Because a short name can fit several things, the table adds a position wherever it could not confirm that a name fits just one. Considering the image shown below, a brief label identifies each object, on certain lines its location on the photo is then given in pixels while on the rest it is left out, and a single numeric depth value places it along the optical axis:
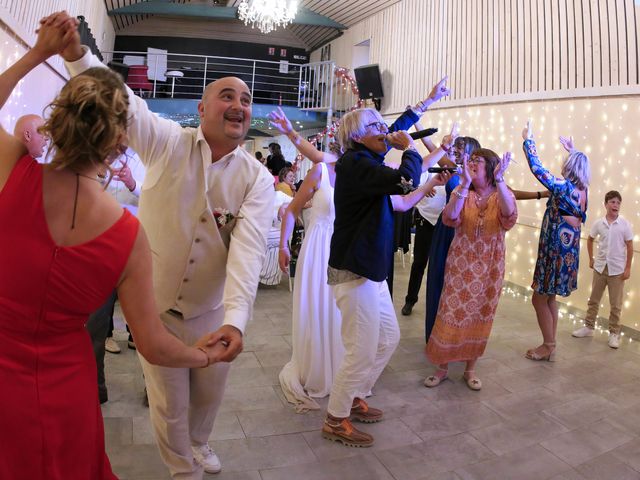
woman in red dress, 1.05
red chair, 11.71
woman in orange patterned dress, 3.46
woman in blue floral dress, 4.05
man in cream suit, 1.81
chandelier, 8.83
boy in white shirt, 4.90
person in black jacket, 2.52
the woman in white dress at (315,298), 3.23
